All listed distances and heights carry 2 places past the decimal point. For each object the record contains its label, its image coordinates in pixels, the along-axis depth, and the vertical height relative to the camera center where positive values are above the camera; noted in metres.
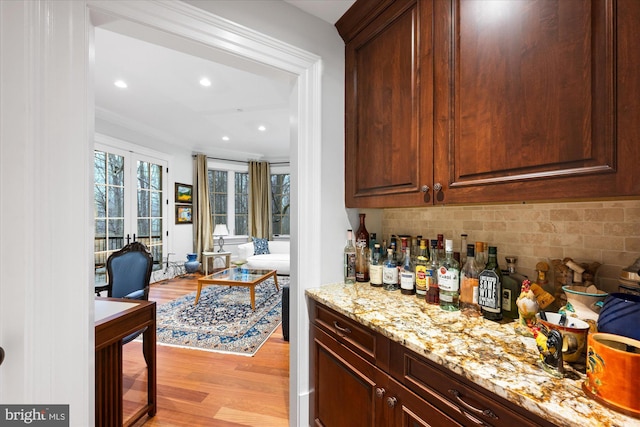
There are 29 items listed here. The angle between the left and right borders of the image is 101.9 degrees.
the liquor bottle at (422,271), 1.30 -0.30
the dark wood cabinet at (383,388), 0.72 -0.62
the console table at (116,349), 1.34 -0.78
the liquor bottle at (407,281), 1.37 -0.36
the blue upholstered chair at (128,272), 2.26 -0.52
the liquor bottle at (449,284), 1.15 -0.32
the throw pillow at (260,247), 5.51 -0.72
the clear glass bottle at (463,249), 1.29 -0.19
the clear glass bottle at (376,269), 1.50 -0.33
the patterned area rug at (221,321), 2.64 -1.30
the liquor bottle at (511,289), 1.05 -0.32
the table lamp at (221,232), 5.71 -0.41
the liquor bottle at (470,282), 1.10 -0.31
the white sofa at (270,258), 4.94 -0.89
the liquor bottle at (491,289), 1.03 -0.31
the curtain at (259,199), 6.45 +0.35
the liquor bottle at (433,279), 1.22 -0.32
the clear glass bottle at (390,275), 1.45 -0.35
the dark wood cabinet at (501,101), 0.69 +0.39
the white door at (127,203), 3.93 +0.18
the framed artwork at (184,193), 5.46 +0.44
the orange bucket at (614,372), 0.54 -0.35
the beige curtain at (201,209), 5.77 +0.10
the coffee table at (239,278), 3.45 -0.93
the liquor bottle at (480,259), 1.15 -0.21
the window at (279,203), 6.82 +0.27
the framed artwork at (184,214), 5.48 -0.01
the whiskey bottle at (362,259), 1.63 -0.29
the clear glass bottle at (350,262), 1.60 -0.31
